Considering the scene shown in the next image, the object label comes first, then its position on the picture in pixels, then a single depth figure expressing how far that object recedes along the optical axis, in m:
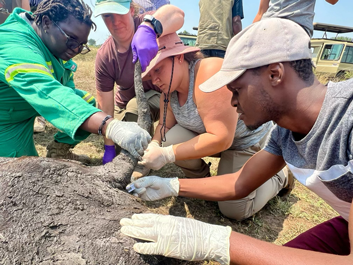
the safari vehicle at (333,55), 8.92
